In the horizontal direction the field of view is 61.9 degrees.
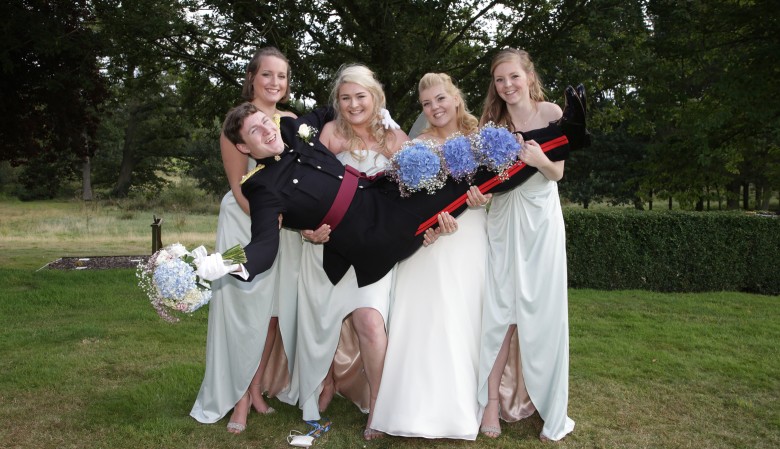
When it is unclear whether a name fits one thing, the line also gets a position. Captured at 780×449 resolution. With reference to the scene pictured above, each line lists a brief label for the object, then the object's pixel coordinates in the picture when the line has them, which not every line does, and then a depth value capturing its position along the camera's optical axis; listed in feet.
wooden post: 43.93
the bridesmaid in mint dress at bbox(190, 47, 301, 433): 15.57
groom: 12.94
